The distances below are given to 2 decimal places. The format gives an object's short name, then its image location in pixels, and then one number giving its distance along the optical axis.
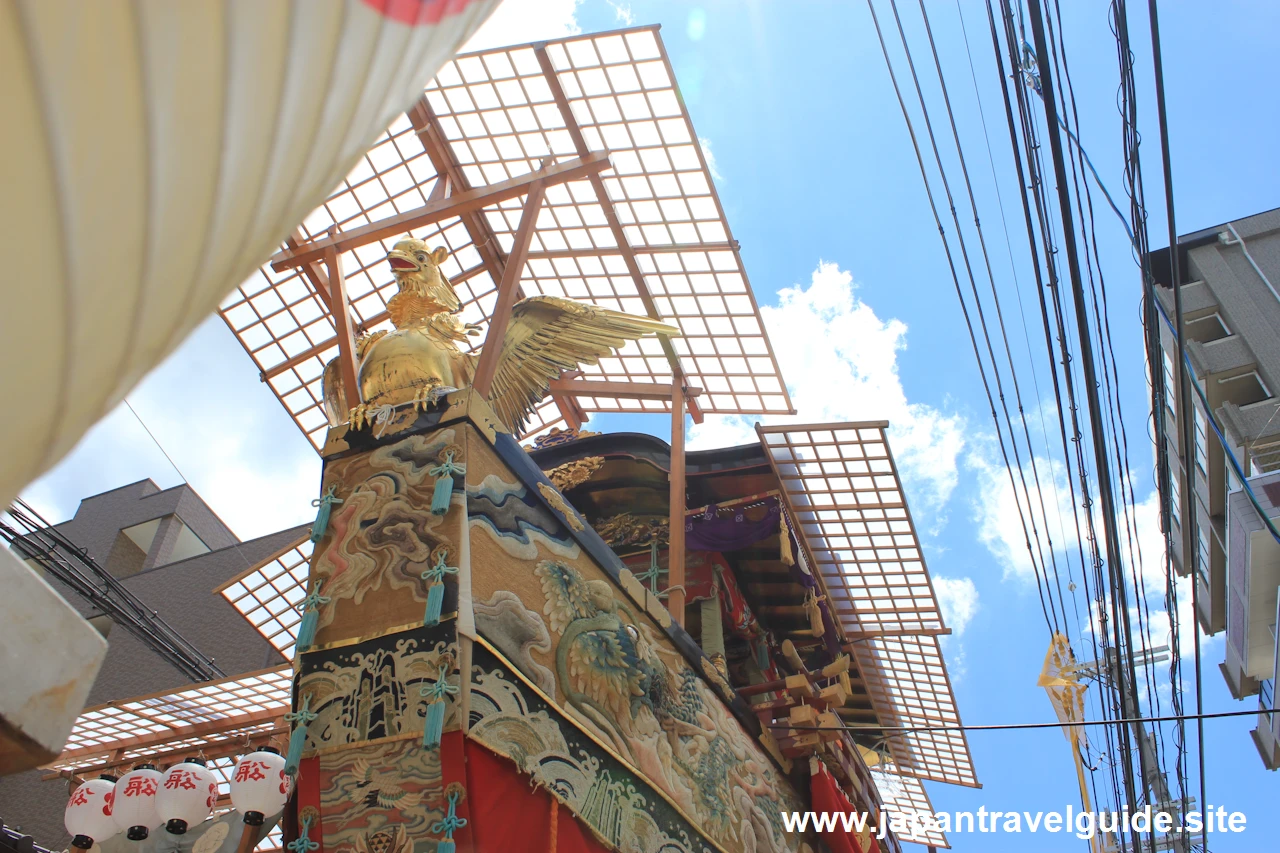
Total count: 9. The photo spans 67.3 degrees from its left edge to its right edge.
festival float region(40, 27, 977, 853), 5.01
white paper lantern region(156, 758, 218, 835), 7.02
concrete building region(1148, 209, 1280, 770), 15.00
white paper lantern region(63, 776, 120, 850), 7.02
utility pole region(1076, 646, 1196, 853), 7.83
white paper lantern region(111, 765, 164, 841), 6.99
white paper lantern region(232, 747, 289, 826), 6.54
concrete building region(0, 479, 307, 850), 15.74
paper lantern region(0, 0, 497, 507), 0.80
